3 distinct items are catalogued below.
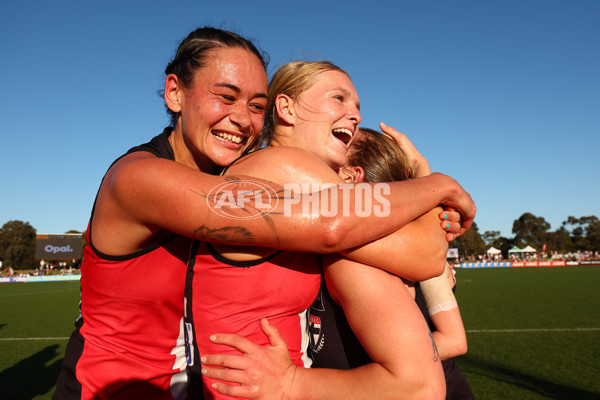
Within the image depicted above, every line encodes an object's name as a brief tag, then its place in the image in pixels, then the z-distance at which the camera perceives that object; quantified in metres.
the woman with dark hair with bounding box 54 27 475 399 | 0.34
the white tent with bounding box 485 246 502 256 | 53.87
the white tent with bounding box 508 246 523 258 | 52.00
